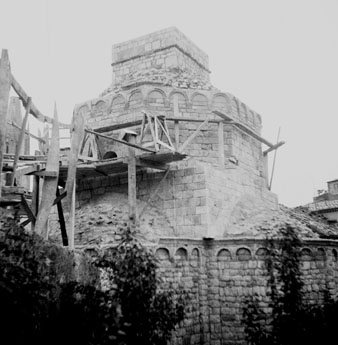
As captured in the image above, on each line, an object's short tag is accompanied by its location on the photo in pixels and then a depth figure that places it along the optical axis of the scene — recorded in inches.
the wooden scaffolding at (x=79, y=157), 310.3
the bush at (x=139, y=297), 197.2
